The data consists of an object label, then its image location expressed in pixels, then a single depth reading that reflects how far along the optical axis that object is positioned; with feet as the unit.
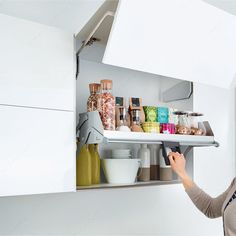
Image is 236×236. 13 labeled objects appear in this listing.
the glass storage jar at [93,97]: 4.66
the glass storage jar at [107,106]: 4.40
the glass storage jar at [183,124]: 5.22
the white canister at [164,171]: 5.59
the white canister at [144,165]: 5.48
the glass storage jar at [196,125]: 5.34
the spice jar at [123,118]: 4.77
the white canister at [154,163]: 5.74
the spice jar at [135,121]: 4.85
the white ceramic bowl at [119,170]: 4.90
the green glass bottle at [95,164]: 4.91
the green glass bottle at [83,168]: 4.68
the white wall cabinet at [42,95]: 3.64
